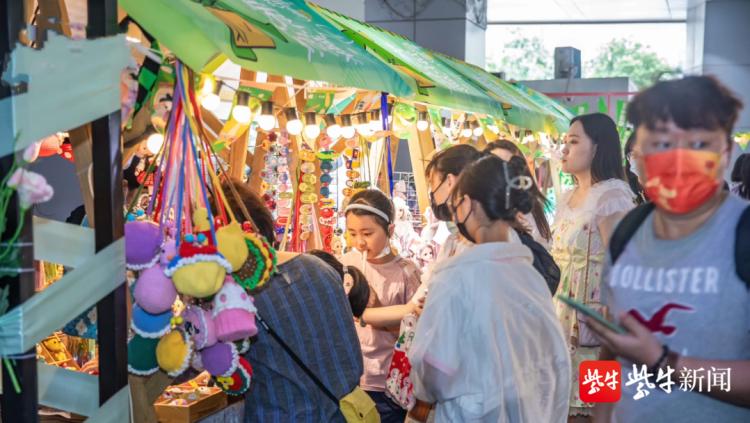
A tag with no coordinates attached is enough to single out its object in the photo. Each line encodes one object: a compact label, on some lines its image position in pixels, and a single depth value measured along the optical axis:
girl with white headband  3.52
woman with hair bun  2.16
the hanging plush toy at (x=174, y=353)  2.02
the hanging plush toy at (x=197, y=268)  1.94
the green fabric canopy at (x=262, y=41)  2.09
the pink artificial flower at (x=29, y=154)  1.73
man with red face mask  1.27
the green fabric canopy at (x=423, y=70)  3.69
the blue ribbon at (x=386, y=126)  3.97
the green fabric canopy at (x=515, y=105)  5.14
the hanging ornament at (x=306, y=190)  4.36
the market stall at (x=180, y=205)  1.96
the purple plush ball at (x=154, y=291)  1.99
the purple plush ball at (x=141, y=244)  2.04
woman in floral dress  2.68
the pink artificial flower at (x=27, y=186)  1.70
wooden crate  2.55
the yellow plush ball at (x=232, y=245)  2.06
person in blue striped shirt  2.38
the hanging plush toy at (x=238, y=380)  2.17
